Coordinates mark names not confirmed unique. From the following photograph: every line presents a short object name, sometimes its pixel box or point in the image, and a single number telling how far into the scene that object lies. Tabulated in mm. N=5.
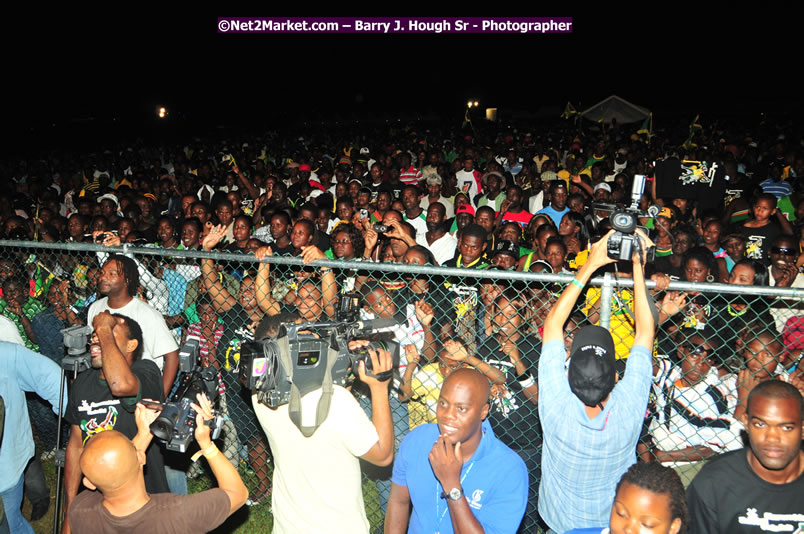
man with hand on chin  2881
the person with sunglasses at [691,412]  3963
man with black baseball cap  3049
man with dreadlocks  4820
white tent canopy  19156
